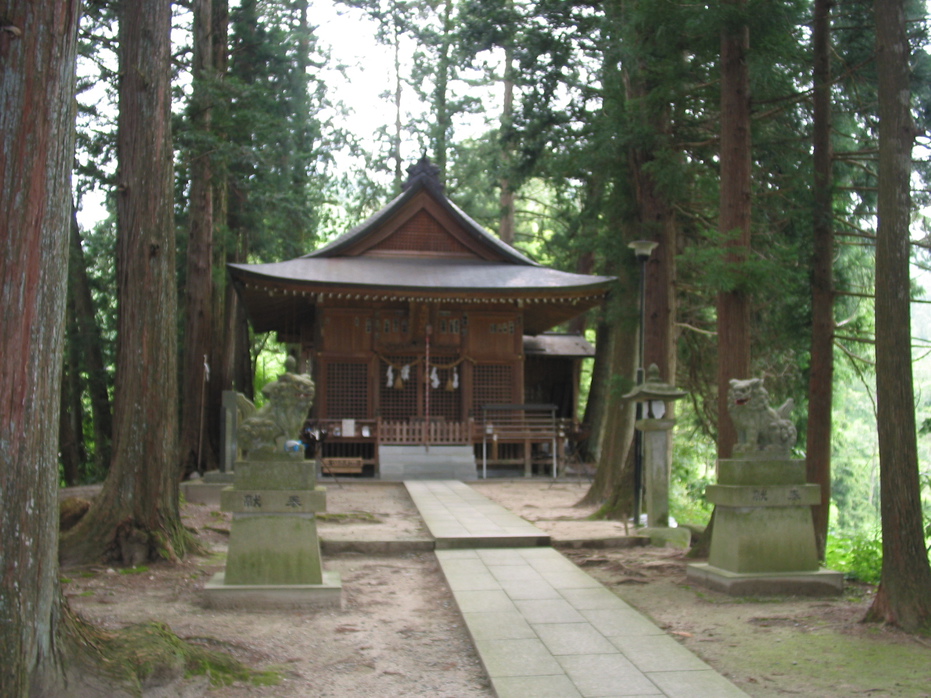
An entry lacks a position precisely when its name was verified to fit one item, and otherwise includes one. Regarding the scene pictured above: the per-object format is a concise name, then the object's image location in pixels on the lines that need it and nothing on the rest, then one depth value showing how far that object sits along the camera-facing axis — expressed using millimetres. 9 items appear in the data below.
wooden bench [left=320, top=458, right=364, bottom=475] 17547
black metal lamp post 10062
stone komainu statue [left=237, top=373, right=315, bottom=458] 6629
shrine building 17953
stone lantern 9367
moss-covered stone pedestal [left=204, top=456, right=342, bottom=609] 6379
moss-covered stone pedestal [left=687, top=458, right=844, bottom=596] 6840
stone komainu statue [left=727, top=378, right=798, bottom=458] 7066
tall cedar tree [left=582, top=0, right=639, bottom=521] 11758
